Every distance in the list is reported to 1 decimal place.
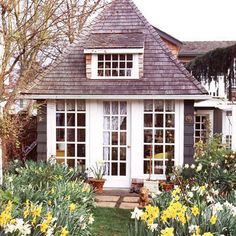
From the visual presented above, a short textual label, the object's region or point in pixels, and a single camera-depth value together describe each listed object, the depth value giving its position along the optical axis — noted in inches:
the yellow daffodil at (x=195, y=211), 150.2
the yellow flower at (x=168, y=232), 126.5
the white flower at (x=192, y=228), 141.8
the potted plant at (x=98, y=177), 373.4
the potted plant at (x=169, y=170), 373.2
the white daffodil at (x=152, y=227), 144.0
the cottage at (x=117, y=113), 385.1
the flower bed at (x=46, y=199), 153.1
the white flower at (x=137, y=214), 153.9
